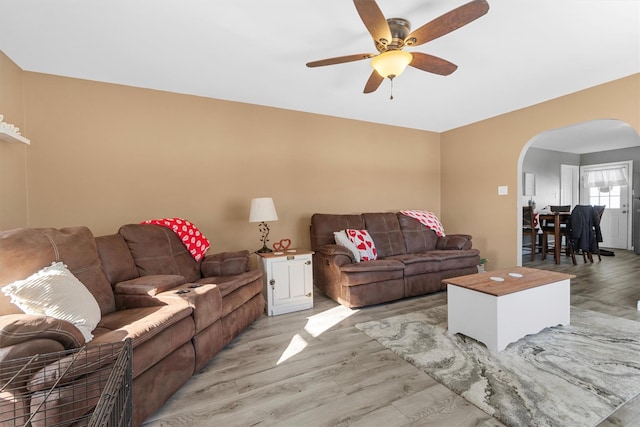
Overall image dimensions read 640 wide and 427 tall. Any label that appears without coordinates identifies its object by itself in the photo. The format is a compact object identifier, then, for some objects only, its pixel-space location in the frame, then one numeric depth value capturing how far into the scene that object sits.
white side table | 3.01
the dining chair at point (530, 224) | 5.22
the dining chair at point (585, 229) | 4.89
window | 6.63
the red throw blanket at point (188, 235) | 2.79
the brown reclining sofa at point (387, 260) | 3.14
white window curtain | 6.49
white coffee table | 2.13
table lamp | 3.13
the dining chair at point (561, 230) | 5.09
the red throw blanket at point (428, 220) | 4.39
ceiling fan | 1.58
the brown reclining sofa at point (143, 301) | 1.24
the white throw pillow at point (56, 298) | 1.43
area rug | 1.54
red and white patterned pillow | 3.49
